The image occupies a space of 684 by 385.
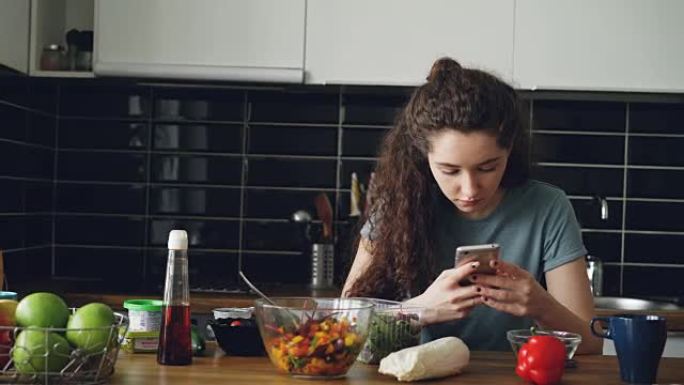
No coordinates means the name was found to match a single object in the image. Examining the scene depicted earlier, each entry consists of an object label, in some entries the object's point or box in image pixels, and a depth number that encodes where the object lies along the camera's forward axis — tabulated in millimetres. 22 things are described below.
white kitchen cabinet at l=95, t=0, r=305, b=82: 3059
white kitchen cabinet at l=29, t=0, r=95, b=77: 3078
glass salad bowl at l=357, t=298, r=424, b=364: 1693
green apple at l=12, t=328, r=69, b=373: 1425
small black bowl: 1748
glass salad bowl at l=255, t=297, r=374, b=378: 1541
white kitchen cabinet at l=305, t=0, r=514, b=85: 3029
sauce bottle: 1594
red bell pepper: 1547
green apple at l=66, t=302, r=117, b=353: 1459
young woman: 1977
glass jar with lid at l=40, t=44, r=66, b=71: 3120
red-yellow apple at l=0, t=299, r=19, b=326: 1504
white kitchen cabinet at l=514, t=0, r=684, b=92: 3016
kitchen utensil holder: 3184
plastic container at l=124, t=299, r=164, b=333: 1742
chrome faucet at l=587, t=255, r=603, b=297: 3168
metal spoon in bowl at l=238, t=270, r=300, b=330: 1555
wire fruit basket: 1427
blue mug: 1586
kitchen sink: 3111
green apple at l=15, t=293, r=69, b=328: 1479
